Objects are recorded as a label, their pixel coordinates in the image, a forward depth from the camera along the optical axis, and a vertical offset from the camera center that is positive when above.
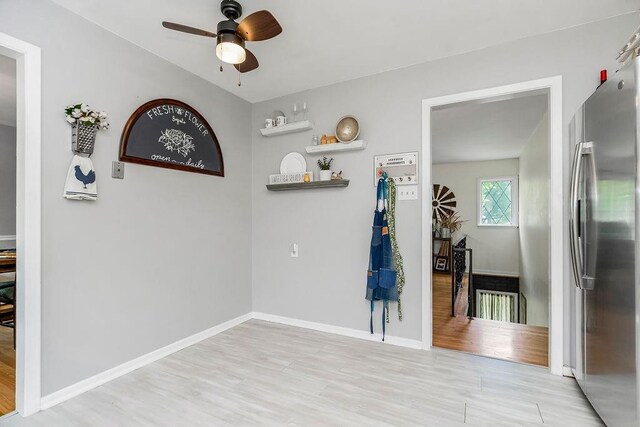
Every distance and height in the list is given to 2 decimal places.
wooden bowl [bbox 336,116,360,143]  3.04 +0.84
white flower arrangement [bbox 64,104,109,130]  2.04 +0.66
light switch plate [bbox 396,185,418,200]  2.83 +0.20
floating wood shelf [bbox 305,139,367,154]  3.00 +0.66
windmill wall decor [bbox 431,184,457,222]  7.70 +0.32
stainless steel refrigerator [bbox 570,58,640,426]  1.41 -0.16
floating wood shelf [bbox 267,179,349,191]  3.08 +0.30
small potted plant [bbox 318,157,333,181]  3.13 +0.46
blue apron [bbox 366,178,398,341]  2.81 -0.40
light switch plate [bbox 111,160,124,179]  2.34 +0.34
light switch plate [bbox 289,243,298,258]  3.44 -0.40
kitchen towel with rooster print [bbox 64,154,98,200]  2.05 +0.22
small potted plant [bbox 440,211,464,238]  7.23 -0.24
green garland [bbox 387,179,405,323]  2.85 -0.30
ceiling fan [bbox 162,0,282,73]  1.83 +1.12
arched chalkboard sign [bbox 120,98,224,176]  2.47 +0.65
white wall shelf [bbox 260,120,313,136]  3.23 +0.91
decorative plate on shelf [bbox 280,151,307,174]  3.38 +0.56
